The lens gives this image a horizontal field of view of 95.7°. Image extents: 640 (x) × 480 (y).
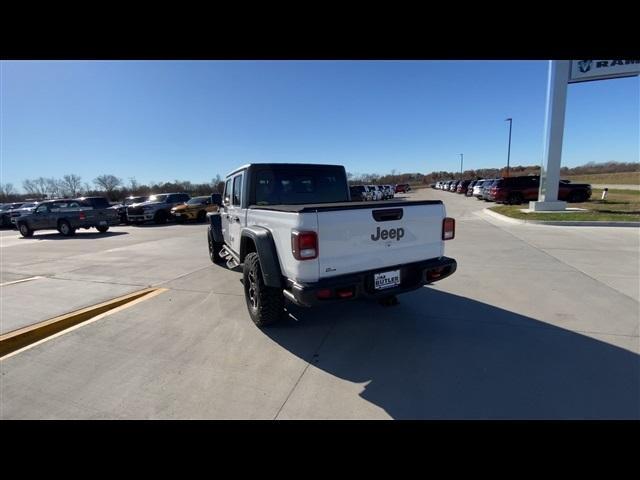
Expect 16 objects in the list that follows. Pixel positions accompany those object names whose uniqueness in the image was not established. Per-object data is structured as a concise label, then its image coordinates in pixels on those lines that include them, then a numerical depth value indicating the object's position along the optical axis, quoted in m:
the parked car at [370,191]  29.83
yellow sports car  18.24
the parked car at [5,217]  22.30
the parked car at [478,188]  26.69
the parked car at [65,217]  14.77
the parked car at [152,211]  18.45
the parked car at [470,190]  33.84
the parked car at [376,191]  30.83
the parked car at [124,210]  19.99
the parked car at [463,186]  39.05
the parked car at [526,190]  18.95
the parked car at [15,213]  20.98
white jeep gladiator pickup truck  2.75
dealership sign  13.19
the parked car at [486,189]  23.52
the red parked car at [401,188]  49.57
